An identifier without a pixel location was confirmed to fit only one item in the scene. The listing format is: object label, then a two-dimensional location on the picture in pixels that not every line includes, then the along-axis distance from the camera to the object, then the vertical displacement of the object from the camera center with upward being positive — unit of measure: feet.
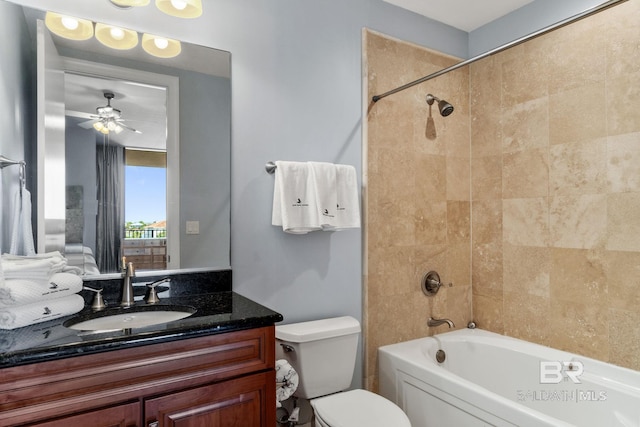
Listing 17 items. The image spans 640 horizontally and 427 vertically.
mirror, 5.14 +0.96
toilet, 5.63 -2.57
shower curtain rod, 4.50 +2.37
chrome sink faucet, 5.29 -0.99
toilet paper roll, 5.66 -2.47
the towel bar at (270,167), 6.44 +0.79
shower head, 7.41 +2.01
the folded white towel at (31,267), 4.02 -0.54
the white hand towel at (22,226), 4.68 -0.12
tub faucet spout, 8.35 -2.39
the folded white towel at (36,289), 3.89 -0.79
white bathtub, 5.70 -2.94
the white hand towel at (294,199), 6.24 +0.24
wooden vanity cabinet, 3.40 -1.70
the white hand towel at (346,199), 6.74 +0.25
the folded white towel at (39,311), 3.91 -1.03
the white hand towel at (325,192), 6.48 +0.37
